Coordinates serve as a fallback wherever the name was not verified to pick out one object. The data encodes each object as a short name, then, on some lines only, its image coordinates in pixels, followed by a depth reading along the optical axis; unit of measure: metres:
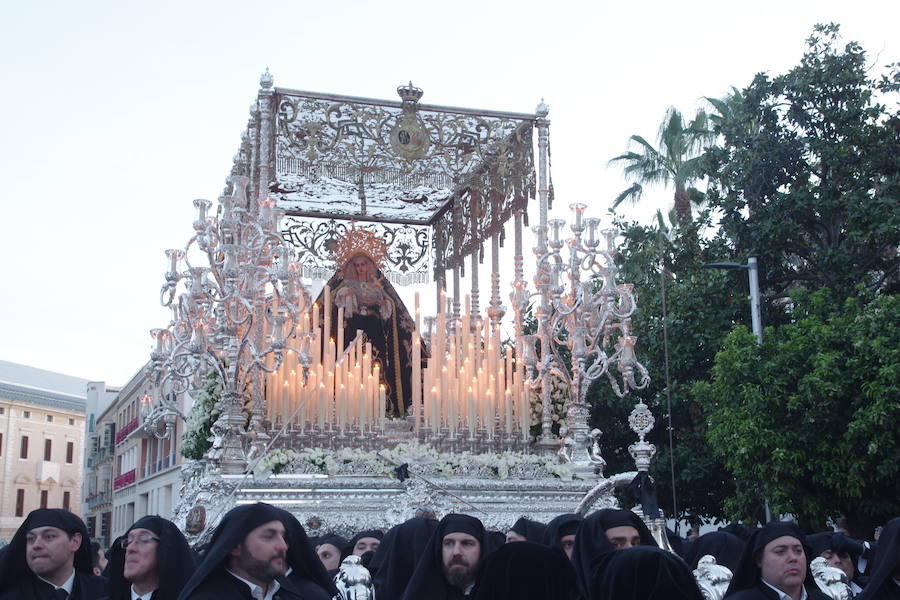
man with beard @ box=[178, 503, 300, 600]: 5.13
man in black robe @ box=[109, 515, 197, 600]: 5.91
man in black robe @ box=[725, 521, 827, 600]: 6.15
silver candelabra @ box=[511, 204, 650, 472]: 16.53
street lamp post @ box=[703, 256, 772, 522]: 20.11
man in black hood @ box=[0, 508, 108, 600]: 6.66
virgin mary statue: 19.03
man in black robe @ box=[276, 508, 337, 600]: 5.63
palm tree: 30.31
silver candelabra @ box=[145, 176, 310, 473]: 15.10
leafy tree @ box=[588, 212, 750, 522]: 23.00
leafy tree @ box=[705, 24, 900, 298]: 21.12
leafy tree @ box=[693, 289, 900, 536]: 16.83
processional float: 15.08
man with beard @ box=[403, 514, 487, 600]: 5.86
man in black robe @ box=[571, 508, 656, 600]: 6.07
